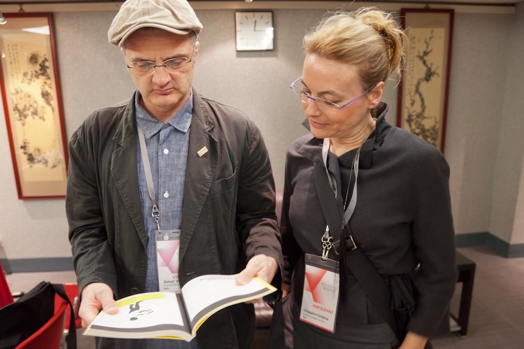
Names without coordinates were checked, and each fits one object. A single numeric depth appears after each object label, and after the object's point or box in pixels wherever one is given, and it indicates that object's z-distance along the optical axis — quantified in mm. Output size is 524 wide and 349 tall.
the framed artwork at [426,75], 3439
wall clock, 3242
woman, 1074
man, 1111
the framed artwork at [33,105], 3152
